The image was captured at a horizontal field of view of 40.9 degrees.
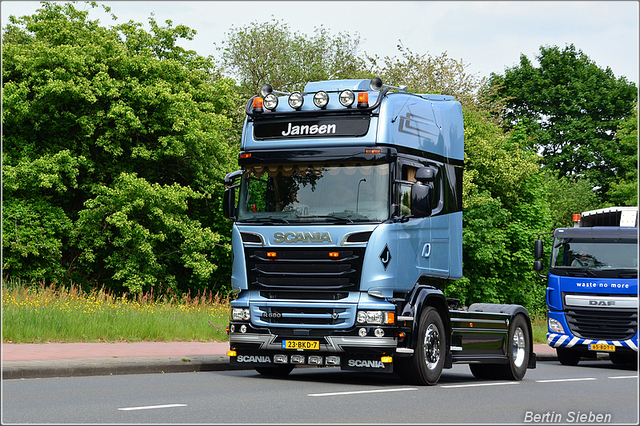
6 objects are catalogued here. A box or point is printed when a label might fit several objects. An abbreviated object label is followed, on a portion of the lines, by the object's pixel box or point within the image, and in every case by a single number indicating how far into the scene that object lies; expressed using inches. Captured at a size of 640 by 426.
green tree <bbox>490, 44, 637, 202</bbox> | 2130.9
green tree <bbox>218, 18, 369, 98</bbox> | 1742.1
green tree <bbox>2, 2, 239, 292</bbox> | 1199.6
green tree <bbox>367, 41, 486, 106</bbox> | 1707.7
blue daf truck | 743.1
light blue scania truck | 459.2
